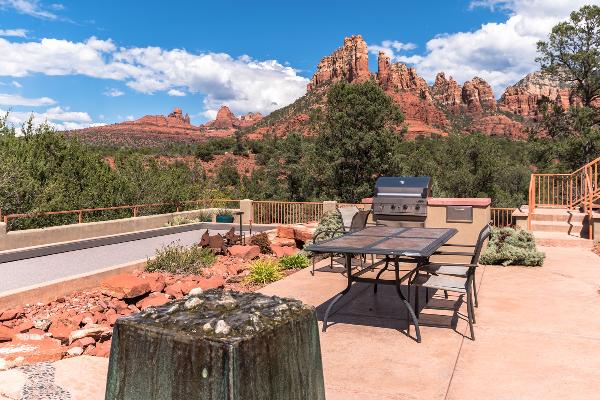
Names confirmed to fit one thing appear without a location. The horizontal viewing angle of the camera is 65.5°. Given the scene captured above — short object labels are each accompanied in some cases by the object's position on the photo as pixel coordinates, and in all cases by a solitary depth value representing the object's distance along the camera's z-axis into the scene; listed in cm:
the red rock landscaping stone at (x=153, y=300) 653
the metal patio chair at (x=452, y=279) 473
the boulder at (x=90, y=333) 514
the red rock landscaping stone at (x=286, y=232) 1151
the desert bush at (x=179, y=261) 884
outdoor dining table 455
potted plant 1775
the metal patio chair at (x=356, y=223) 782
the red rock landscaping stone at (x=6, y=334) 534
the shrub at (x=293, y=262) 887
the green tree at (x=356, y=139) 2655
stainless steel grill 921
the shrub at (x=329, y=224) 943
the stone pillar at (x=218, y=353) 137
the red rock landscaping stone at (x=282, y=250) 1048
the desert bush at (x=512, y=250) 855
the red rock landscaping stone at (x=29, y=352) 423
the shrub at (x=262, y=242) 1091
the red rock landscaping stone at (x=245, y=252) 1014
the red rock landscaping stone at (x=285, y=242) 1136
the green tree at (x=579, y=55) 2333
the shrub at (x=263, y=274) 764
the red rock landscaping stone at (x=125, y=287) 688
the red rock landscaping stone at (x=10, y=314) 612
